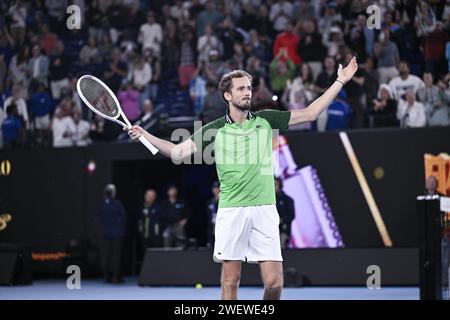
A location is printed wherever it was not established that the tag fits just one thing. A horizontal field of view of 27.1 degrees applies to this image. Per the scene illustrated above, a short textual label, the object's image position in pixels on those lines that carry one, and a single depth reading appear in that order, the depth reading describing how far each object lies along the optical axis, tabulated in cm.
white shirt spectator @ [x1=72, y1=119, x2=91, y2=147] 2170
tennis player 822
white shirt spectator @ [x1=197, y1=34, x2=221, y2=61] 2142
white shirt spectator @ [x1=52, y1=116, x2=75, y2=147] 2158
